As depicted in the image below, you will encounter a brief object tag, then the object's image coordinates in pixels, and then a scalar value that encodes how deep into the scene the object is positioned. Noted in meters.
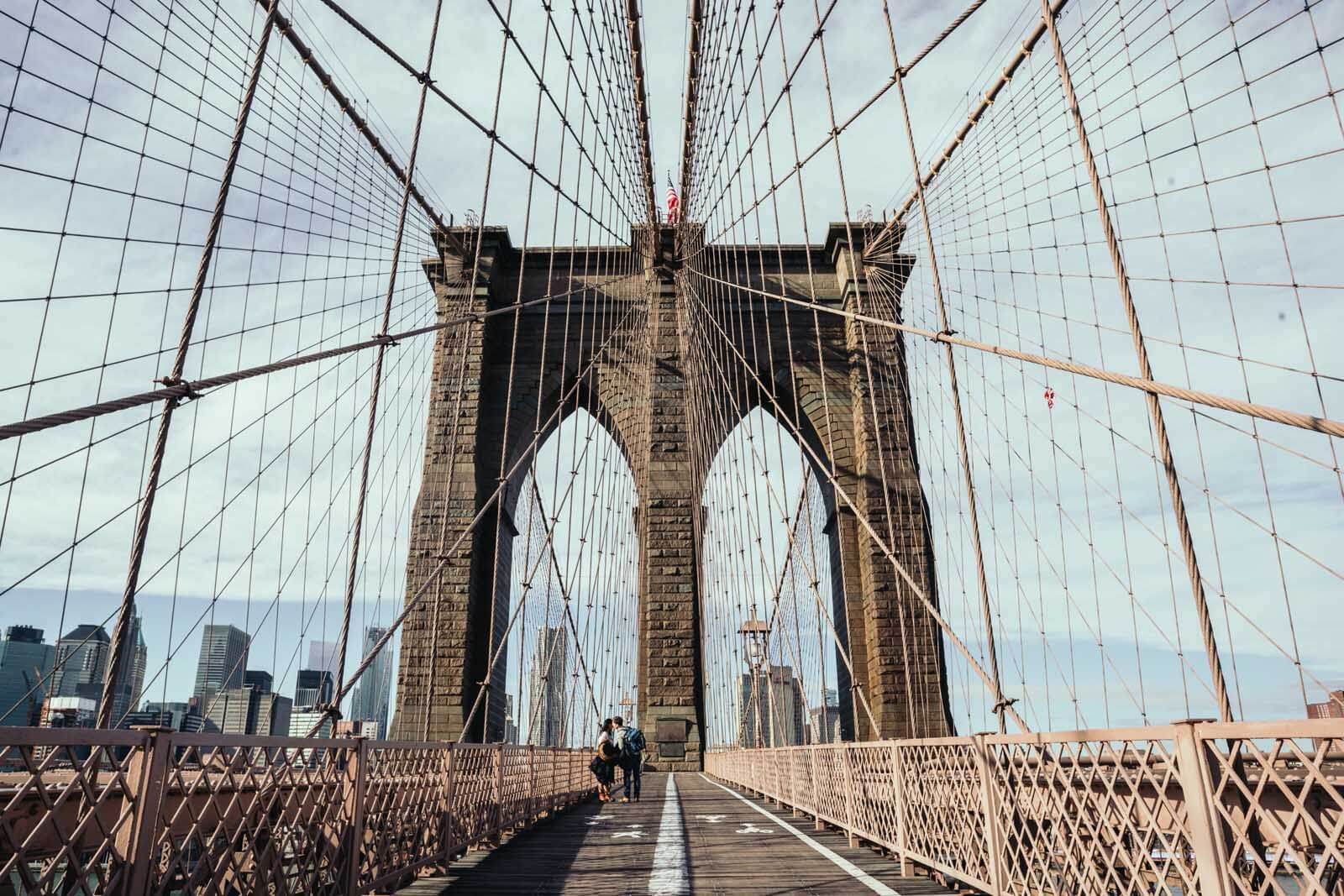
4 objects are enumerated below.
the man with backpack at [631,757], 9.85
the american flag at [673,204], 21.06
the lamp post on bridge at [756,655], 14.22
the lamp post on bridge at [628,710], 17.38
